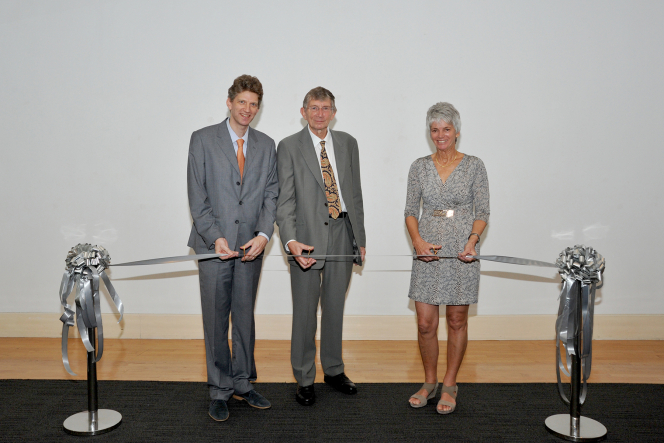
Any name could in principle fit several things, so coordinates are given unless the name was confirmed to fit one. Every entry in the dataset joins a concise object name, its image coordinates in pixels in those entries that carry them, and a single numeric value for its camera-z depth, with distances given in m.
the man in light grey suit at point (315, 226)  3.27
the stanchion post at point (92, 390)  2.90
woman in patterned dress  3.13
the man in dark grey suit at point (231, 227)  3.08
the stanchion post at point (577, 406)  2.79
